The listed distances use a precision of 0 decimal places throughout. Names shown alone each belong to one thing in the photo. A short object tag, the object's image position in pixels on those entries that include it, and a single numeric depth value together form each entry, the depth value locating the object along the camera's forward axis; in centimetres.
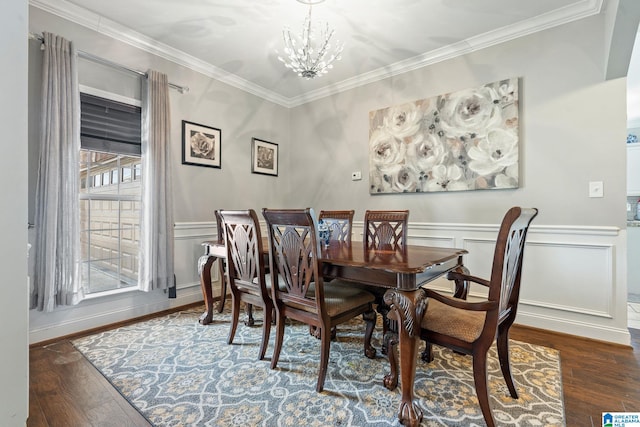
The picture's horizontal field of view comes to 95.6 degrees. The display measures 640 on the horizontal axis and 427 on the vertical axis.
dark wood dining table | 138
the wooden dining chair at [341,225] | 276
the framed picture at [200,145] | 321
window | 258
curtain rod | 219
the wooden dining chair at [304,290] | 161
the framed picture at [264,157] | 396
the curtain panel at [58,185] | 215
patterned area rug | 143
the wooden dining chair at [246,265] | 192
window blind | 252
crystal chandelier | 232
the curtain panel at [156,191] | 275
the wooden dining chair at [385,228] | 246
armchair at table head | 125
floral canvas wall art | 270
